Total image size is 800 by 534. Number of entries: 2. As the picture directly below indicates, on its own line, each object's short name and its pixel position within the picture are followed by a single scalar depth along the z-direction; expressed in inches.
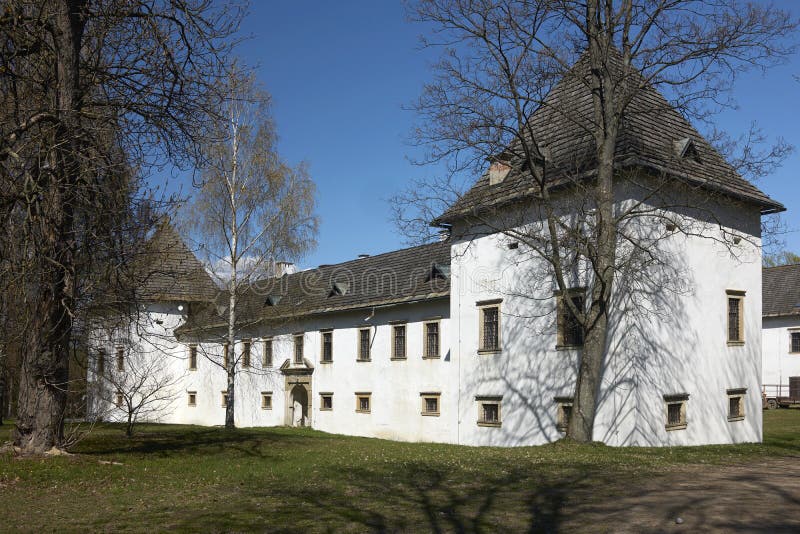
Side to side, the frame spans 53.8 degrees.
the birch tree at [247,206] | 1122.0
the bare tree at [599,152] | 700.7
